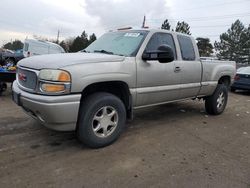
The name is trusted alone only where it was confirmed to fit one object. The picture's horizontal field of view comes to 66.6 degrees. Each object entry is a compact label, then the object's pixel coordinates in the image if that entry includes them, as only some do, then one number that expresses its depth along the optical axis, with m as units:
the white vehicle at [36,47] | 13.30
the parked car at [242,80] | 8.42
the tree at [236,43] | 30.34
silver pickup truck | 2.52
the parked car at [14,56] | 13.66
